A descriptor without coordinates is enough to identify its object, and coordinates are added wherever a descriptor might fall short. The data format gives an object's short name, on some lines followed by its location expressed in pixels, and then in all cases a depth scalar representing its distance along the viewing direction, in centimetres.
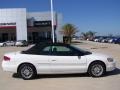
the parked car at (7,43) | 2344
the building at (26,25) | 2540
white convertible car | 454
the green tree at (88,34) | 5728
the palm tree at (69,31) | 2920
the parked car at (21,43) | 2226
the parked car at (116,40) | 2436
